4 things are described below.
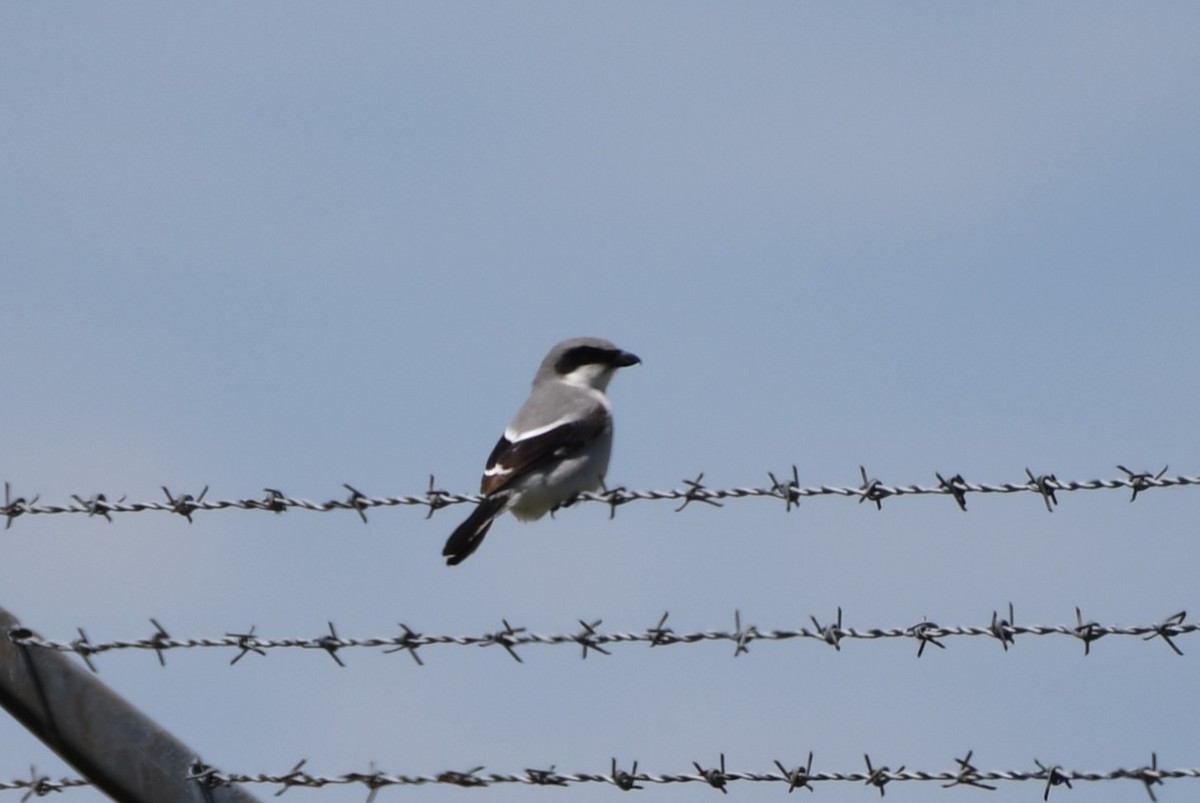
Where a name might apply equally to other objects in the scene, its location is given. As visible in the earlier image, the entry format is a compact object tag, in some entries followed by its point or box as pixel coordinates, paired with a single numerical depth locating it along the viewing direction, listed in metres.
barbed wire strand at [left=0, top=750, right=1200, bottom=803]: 9.80
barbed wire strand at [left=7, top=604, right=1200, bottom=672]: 10.45
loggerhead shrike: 18.47
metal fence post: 11.39
